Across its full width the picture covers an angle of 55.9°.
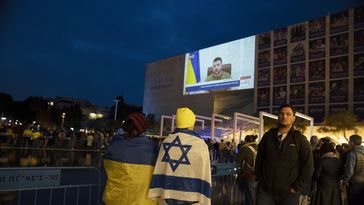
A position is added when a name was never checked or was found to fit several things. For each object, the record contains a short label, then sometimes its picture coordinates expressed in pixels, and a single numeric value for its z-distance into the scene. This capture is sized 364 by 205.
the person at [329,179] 6.03
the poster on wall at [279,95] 47.38
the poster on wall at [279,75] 47.91
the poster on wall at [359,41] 39.81
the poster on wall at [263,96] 49.38
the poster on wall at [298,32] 46.75
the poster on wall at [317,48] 44.22
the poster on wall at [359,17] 40.34
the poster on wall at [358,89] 38.75
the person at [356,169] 6.27
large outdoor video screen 51.69
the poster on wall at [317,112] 42.59
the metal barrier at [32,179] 3.82
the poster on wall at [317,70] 43.66
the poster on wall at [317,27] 44.52
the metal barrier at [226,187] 6.80
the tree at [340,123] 34.84
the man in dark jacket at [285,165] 3.66
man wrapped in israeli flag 3.07
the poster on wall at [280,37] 48.94
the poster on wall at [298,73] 45.81
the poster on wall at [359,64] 39.50
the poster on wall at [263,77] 49.84
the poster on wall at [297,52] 46.38
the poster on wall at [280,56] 48.47
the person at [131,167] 3.26
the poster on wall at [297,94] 45.19
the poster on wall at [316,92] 43.03
